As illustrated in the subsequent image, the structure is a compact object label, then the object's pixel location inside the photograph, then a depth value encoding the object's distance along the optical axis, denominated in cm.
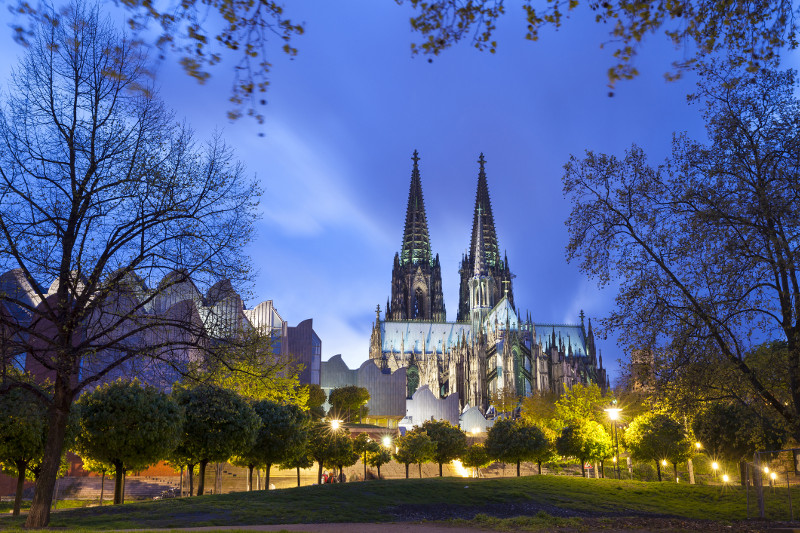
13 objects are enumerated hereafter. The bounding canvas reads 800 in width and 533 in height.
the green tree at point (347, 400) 6525
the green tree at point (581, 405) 6084
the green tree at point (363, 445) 4362
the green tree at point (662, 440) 3888
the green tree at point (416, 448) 4297
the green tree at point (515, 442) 4225
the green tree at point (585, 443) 4284
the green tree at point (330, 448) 3953
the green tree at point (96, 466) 2894
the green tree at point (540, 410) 6919
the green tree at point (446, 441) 4456
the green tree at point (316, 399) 6119
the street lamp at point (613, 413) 3907
